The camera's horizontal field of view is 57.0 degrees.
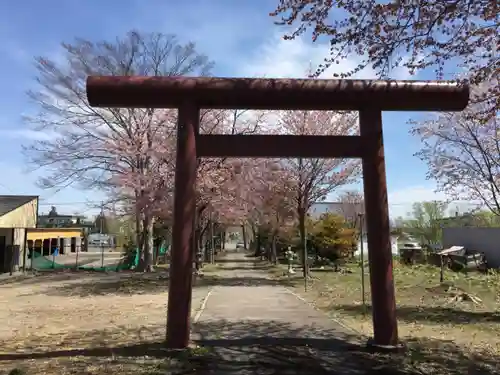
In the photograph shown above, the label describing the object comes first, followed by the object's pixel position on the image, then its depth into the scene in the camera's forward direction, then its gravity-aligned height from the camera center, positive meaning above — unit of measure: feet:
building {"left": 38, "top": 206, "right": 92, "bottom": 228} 274.57 +19.63
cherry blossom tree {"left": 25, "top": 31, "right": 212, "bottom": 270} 67.87 +15.37
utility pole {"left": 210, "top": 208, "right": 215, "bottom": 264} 127.85 -1.17
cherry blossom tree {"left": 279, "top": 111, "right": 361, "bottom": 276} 72.71 +12.94
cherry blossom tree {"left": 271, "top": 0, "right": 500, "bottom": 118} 21.48 +10.93
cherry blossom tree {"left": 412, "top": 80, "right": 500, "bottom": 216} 62.18 +10.64
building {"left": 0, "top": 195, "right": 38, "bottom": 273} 88.69 +5.02
